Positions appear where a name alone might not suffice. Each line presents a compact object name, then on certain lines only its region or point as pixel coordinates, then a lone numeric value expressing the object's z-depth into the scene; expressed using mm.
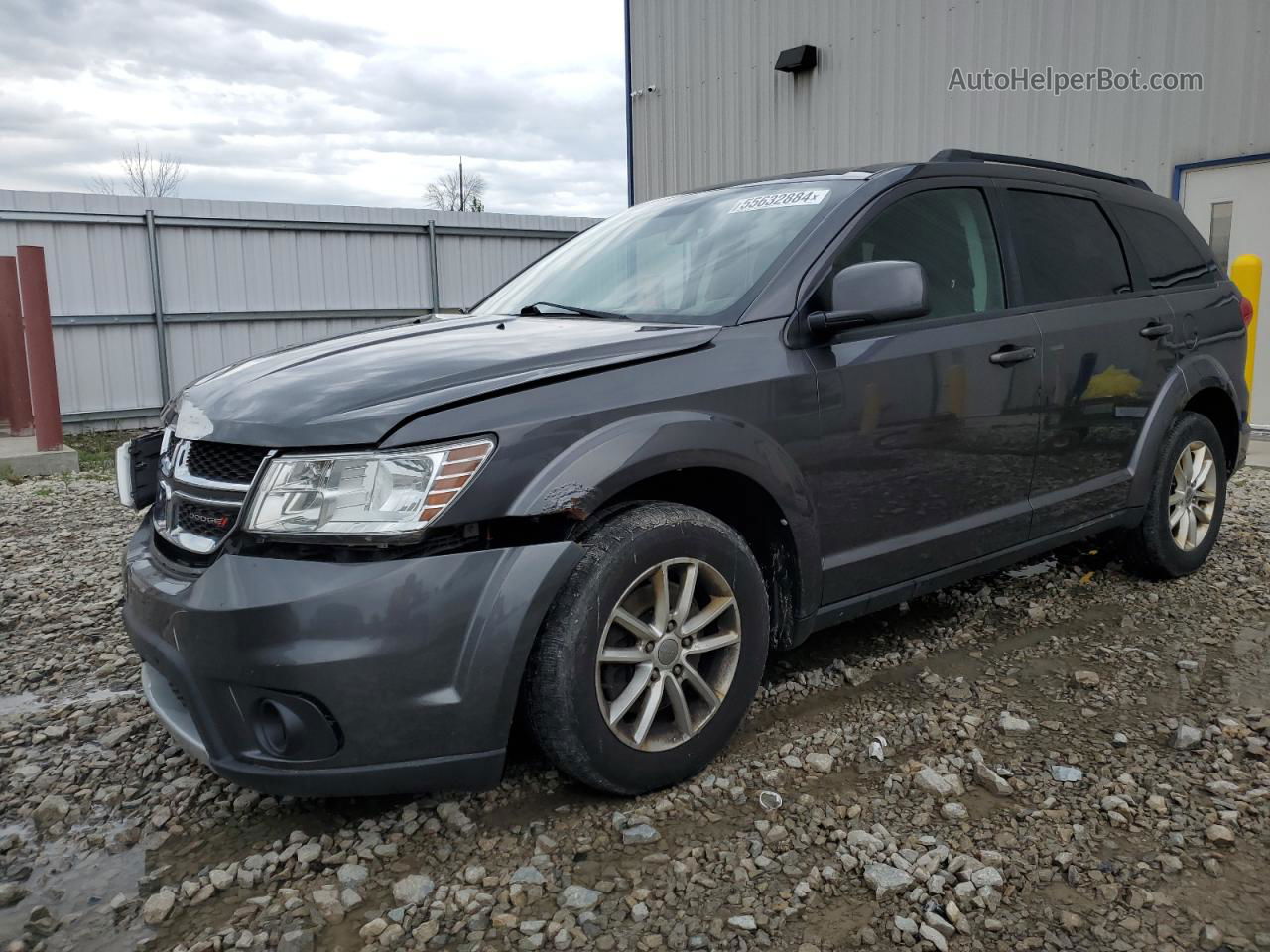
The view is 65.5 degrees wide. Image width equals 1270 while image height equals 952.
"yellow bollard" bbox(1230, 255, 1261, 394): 7359
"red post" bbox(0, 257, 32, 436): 9336
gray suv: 2150
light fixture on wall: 11008
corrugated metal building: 7891
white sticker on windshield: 3184
